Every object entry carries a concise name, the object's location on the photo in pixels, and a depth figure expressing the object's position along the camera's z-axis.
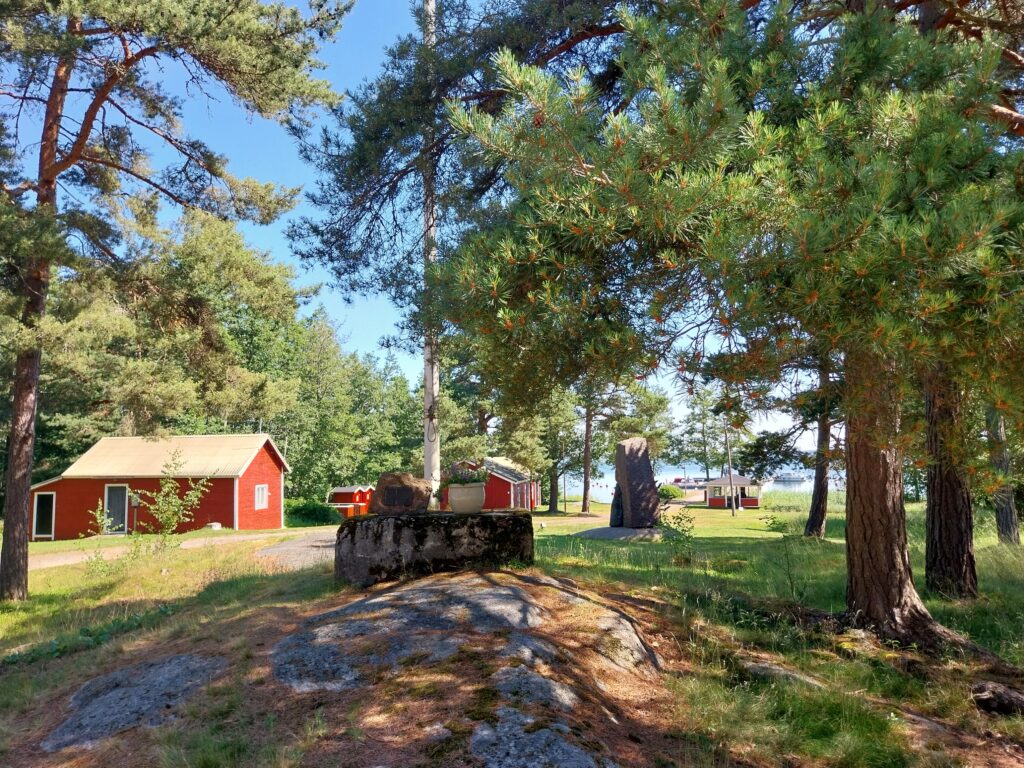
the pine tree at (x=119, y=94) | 10.38
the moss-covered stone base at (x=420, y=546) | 7.38
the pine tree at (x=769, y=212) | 3.53
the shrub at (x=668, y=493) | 47.03
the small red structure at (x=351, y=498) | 35.12
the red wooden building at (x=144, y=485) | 27.21
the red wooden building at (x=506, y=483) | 35.66
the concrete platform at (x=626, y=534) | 16.22
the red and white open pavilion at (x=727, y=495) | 47.37
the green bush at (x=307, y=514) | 32.50
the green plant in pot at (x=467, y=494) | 8.06
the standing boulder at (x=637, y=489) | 19.00
